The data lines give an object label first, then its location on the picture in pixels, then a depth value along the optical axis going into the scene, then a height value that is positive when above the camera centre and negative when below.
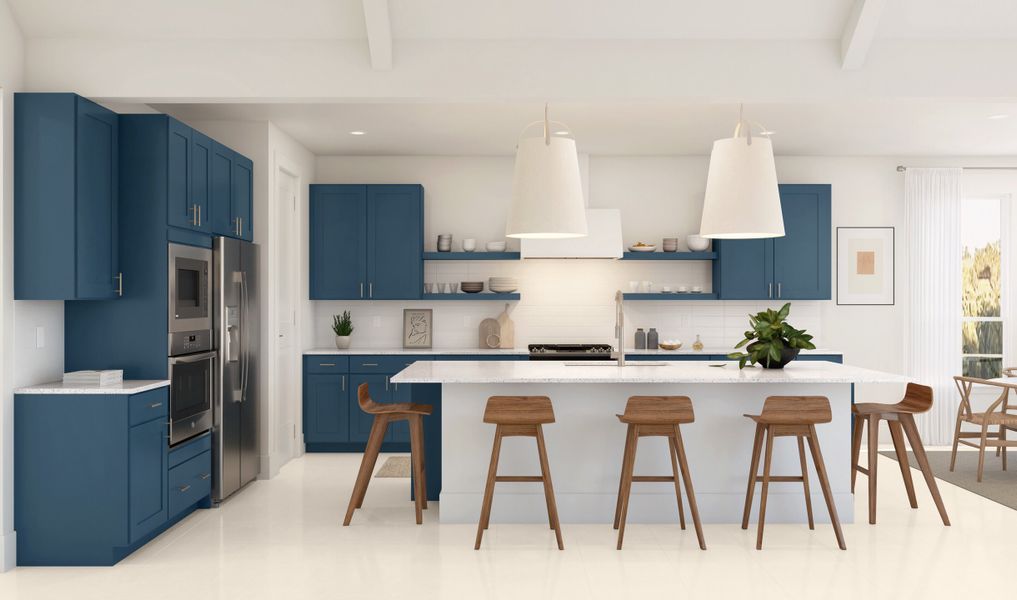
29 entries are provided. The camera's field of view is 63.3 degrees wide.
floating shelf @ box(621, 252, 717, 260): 7.95 +0.43
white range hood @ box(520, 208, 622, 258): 7.52 +0.53
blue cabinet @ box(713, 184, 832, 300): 7.89 +0.44
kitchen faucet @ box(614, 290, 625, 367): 5.37 -0.15
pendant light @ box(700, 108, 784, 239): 4.81 +0.64
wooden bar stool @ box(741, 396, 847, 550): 4.69 -0.69
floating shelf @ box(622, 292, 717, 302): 7.96 +0.04
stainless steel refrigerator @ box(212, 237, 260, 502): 5.62 -0.48
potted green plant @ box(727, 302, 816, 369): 5.25 -0.27
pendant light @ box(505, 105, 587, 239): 4.70 +0.63
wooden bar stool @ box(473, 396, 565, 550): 4.68 -0.68
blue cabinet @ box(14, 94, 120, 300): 4.33 +0.54
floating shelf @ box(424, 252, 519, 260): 7.95 +0.43
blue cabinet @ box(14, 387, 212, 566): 4.36 -0.94
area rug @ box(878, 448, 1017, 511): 5.96 -1.40
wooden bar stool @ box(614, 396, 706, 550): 4.68 -0.72
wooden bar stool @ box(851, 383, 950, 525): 5.16 -0.79
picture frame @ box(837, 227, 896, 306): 8.25 +0.27
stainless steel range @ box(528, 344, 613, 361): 7.57 -0.47
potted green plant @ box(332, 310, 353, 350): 7.90 -0.30
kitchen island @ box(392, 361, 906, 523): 5.16 -0.95
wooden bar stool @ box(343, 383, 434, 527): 5.14 -0.87
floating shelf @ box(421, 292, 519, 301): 8.00 +0.05
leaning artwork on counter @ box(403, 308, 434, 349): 8.20 -0.26
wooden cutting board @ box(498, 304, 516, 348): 8.07 -0.29
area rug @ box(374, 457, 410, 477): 6.67 -1.40
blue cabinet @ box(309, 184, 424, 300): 7.90 +0.56
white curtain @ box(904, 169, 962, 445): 8.12 +0.15
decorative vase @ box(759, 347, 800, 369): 5.27 -0.38
